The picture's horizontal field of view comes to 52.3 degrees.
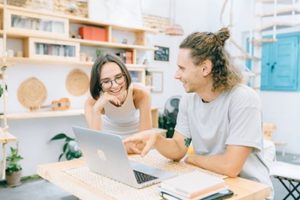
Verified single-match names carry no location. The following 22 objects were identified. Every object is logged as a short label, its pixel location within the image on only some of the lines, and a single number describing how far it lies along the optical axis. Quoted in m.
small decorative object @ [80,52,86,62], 4.05
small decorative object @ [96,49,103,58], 4.28
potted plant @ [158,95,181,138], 4.62
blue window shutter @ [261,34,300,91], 5.16
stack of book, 0.95
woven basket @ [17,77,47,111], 3.74
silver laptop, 1.08
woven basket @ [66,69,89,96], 4.15
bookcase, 3.47
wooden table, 1.03
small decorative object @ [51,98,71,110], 3.90
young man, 1.28
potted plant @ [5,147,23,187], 3.46
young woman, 1.94
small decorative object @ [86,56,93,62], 4.14
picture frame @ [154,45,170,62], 5.23
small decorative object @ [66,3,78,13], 4.04
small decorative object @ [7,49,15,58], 3.45
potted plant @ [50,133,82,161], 3.81
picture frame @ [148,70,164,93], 5.19
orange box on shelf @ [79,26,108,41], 4.05
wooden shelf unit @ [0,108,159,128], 3.42
